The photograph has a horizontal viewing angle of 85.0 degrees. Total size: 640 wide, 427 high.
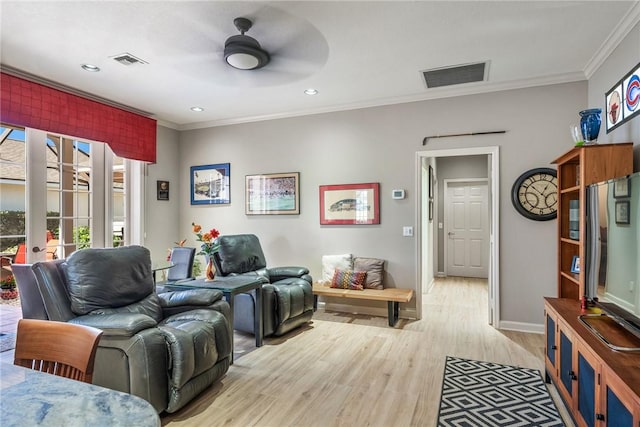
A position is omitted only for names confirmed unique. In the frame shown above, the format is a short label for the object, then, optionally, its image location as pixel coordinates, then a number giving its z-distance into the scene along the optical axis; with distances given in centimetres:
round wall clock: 372
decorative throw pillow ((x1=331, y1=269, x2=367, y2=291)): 429
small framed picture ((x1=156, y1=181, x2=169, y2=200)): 523
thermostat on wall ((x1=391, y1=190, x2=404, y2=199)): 432
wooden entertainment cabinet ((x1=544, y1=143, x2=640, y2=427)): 147
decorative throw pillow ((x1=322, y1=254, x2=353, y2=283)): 449
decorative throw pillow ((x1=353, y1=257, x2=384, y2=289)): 430
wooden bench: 397
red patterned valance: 333
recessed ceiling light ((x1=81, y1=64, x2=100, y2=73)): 333
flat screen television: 177
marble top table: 86
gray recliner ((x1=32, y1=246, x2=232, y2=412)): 209
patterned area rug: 220
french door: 353
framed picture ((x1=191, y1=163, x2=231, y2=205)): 534
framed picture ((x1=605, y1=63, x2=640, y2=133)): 249
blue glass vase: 261
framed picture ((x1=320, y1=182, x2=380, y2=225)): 447
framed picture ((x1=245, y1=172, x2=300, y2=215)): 491
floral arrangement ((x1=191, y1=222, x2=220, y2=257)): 338
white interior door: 717
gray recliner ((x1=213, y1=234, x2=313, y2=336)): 358
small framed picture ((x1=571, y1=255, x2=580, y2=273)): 274
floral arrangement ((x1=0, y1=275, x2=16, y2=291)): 355
